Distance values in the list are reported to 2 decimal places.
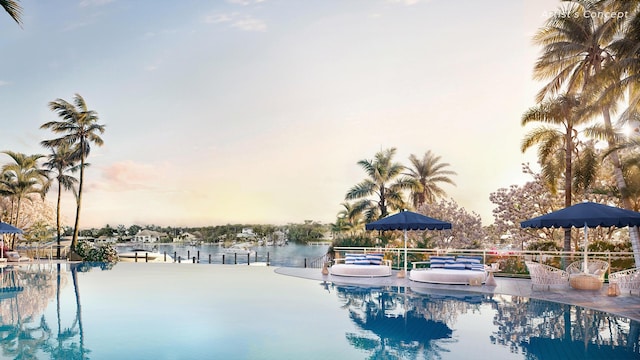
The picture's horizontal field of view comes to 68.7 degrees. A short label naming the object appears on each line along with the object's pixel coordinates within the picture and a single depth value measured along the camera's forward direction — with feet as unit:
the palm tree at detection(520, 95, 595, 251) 58.44
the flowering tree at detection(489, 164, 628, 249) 75.73
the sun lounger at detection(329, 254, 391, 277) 52.70
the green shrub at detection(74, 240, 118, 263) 84.58
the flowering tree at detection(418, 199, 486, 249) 87.45
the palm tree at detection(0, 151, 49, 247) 100.89
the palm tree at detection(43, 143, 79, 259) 90.63
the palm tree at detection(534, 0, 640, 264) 55.42
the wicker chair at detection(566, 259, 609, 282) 42.27
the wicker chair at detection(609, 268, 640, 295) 39.14
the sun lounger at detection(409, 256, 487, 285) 45.93
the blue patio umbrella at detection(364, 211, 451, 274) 50.93
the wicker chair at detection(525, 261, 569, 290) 41.98
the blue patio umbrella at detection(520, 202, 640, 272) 39.17
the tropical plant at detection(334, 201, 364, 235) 122.50
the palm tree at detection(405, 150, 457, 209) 111.34
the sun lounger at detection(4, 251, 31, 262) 74.38
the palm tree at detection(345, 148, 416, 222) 95.55
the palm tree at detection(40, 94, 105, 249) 86.84
